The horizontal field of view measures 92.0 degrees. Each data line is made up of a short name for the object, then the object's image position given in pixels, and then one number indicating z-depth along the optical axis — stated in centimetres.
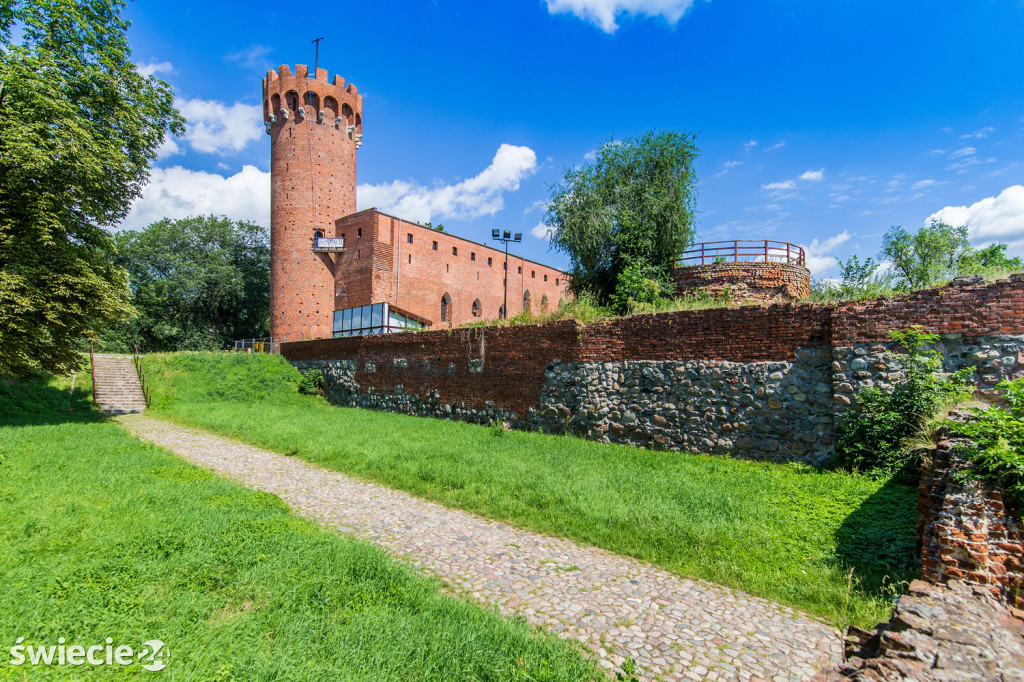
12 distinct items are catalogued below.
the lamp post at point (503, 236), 3025
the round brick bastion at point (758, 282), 1625
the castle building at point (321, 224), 3200
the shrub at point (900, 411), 694
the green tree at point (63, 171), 1130
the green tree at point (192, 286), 3888
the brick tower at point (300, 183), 3194
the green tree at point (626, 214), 1883
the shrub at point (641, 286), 1694
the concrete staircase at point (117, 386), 1866
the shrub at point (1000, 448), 377
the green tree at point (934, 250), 3381
